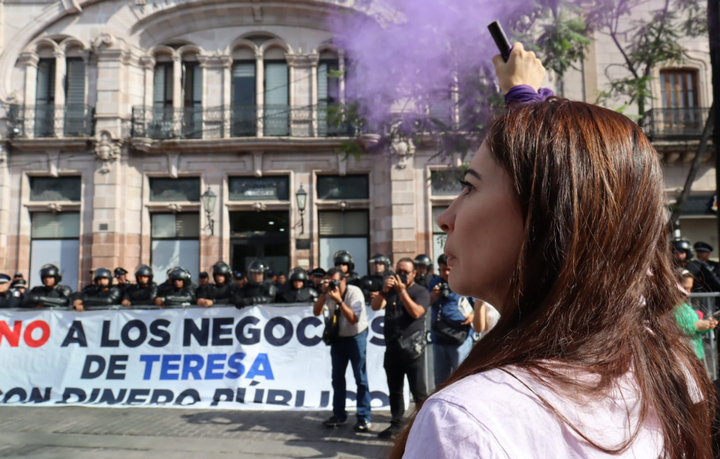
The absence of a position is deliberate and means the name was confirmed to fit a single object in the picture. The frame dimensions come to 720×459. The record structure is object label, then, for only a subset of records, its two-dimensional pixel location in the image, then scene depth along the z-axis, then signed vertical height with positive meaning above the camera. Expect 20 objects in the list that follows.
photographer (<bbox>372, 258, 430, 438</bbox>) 5.80 -0.86
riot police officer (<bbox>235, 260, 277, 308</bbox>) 8.48 -0.45
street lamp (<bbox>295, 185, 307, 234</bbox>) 17.09 +1.69
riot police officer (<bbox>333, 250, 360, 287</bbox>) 8.35 -0.08
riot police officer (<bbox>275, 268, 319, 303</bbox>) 8.93 -0.53
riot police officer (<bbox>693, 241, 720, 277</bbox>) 8.77 +0.02
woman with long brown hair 0.70 -0.07
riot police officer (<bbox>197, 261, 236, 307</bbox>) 9.62 -0.50
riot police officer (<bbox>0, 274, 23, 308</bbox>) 8.91 -0.57
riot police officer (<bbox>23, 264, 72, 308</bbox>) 8.66 -0.55
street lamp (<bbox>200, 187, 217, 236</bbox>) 17.28 +1.65
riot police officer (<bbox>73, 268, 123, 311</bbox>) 9.29 -0.55
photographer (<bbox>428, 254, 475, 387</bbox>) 5.98 -0.76
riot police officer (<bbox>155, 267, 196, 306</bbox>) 9.07 -0.48
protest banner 7.21 -1.29
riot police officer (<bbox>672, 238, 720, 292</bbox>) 7.66 -0.19
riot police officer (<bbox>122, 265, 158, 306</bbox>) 9.80 -0.53
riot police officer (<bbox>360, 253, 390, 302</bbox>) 8.26 -0.32
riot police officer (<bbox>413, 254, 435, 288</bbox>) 8.39 -0.13
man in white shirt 6.17 -0.88
